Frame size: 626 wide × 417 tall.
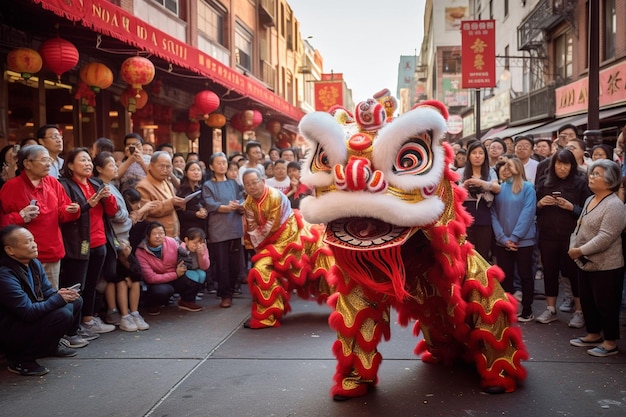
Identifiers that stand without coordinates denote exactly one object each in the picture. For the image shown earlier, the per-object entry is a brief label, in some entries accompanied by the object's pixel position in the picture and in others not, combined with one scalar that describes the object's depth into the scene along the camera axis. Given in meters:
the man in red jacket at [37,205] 4.58
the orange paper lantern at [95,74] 7.26
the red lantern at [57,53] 6.49
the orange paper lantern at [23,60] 6.38
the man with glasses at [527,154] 7.14
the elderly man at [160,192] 6.32
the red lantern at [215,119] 12.11
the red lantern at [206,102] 10.67
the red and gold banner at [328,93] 24.53
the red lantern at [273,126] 17.78
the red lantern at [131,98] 8.52
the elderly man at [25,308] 4.17
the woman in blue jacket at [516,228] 5.72
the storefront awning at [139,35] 6.30
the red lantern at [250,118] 14.16
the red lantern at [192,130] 13.00
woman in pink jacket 6.10
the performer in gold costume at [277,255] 5.71
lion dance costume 3.24
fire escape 15.98
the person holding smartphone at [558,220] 5.45
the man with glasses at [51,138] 5.27
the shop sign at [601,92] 12.01
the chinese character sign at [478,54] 15.94
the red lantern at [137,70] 7.59
